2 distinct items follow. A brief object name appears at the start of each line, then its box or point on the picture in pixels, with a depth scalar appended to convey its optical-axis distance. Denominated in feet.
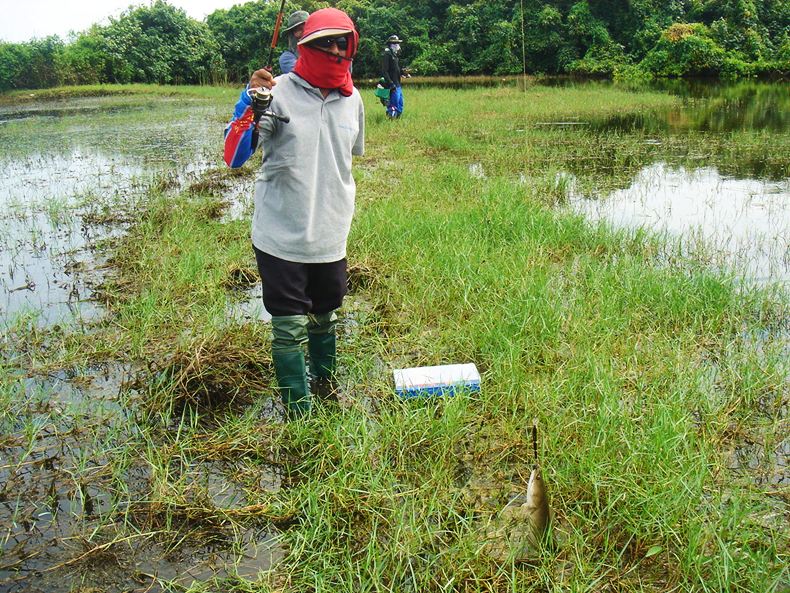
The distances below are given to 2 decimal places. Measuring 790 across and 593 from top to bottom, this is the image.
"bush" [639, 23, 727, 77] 71.26
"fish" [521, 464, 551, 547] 6.26
